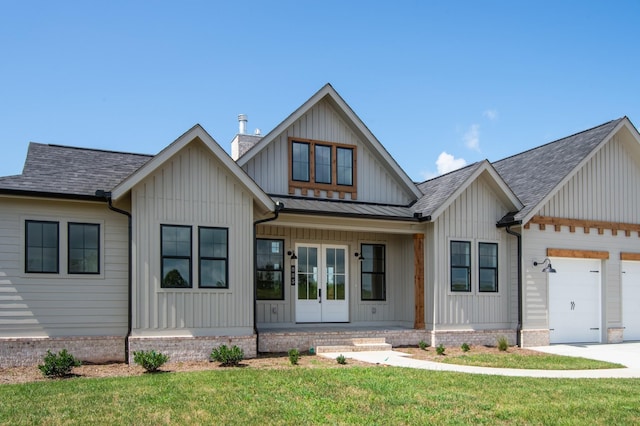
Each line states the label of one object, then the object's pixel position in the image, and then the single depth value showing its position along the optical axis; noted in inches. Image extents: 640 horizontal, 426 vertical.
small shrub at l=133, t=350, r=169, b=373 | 435.5
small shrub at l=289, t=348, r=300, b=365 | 481.4
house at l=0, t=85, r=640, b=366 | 482.9
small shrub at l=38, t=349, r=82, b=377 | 418.3
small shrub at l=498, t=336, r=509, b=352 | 592.4
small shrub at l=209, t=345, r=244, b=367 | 470.3
